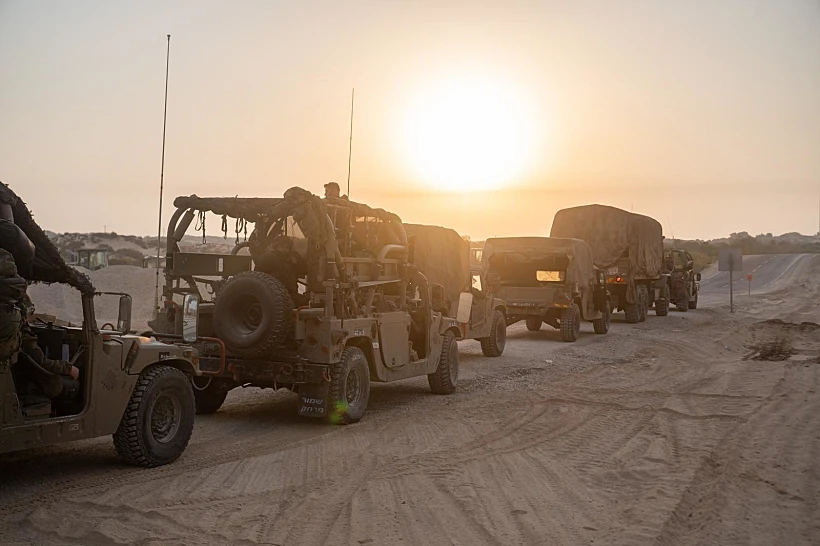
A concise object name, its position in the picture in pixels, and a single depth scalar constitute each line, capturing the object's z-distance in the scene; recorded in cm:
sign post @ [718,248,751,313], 2988
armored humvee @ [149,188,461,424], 920
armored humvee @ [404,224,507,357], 1477
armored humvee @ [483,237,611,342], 2014
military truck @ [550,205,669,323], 2616
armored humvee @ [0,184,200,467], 617
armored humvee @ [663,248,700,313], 3278
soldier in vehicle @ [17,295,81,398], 639
